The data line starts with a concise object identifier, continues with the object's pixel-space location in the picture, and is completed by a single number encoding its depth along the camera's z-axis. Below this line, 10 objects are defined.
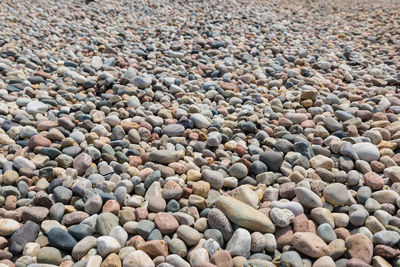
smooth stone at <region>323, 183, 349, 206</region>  0.71
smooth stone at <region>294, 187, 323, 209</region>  0.71
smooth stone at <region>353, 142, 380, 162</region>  0.82
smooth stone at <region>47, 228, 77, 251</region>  0.63
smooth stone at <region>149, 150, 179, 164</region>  0.82
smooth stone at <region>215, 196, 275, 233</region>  0.66
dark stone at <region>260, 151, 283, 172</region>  0.81
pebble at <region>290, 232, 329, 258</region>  0.62
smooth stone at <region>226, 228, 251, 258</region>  0.63
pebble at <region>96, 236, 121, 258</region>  0.62
